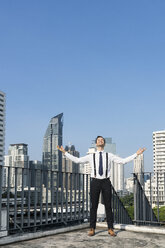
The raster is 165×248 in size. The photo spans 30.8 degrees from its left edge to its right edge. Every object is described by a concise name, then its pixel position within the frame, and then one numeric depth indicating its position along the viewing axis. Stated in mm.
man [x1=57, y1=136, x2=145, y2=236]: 5561
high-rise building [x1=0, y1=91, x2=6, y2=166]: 175000
